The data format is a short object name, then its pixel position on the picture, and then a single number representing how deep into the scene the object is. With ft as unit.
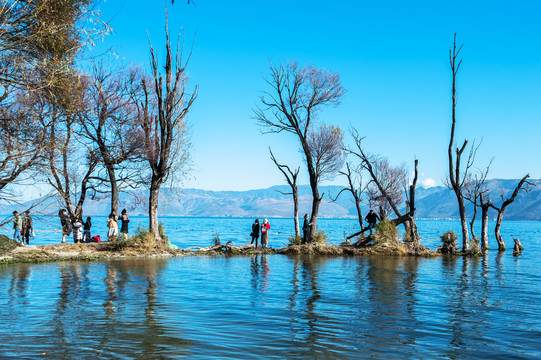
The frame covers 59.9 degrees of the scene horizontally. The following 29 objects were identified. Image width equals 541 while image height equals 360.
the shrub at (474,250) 107.14
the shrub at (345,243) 108.48
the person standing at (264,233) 107.86
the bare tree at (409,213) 104.06
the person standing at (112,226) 95.31
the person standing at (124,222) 97.76
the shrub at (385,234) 103.19
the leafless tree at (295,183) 108.17
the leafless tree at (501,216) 120.12
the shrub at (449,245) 110.73
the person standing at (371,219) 106.42
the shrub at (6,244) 76.43
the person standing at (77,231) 94.63
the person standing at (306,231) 106.31
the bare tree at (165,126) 93.97
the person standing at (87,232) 97.48
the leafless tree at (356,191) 124.36
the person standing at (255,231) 108.37
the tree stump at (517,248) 123.75
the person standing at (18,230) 88.50
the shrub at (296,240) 106.32
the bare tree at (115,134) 100.63
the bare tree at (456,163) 102.58
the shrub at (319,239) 104.88
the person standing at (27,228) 90.93
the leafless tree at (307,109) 108.99
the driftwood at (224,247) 102.12
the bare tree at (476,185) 122.83
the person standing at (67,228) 90.61
